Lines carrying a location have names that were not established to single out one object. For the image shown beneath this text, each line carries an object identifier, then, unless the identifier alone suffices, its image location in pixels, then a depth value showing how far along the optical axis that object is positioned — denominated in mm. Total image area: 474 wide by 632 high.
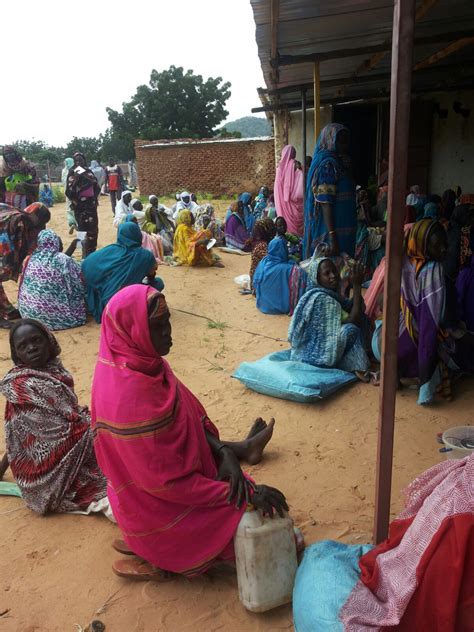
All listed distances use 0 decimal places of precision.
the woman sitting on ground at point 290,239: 7582
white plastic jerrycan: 2131
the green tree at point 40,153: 32019
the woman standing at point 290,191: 8258
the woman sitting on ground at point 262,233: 7940
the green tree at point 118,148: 32469
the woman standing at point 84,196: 9031
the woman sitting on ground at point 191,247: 9906
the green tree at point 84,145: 36344
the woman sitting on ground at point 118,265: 6477
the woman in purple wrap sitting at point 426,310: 3820
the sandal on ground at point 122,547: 2594
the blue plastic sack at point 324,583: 1761
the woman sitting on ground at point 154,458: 2150
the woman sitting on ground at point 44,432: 2941
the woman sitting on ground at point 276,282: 6605
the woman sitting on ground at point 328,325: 4445
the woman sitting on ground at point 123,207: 11594
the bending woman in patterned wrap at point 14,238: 6637
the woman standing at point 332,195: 4945
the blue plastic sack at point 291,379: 4121
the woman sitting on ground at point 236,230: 11633
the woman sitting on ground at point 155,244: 10188
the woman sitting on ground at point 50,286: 6293
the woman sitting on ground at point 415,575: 1432
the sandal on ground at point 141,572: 2477
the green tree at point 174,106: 32156
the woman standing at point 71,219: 10716
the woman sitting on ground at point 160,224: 10891
